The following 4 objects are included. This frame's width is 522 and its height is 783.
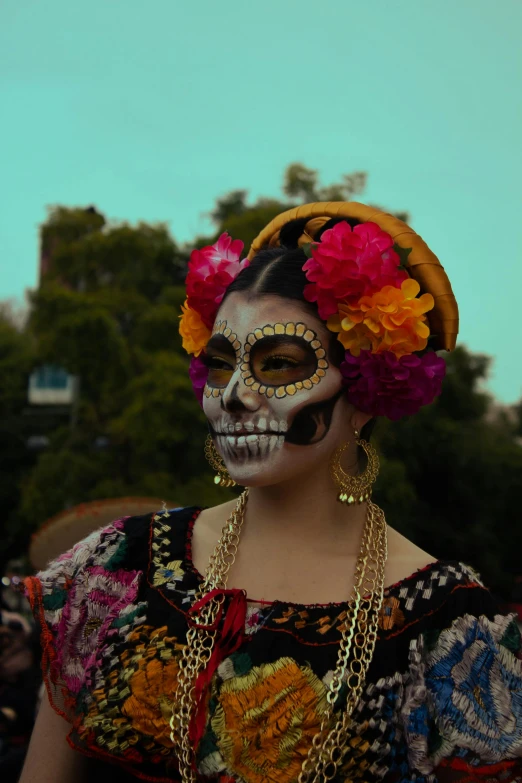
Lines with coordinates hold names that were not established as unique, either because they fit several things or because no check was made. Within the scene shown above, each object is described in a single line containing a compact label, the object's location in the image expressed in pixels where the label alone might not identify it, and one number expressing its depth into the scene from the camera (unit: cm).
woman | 229
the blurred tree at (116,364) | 1348
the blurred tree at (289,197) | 1305
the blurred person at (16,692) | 462
